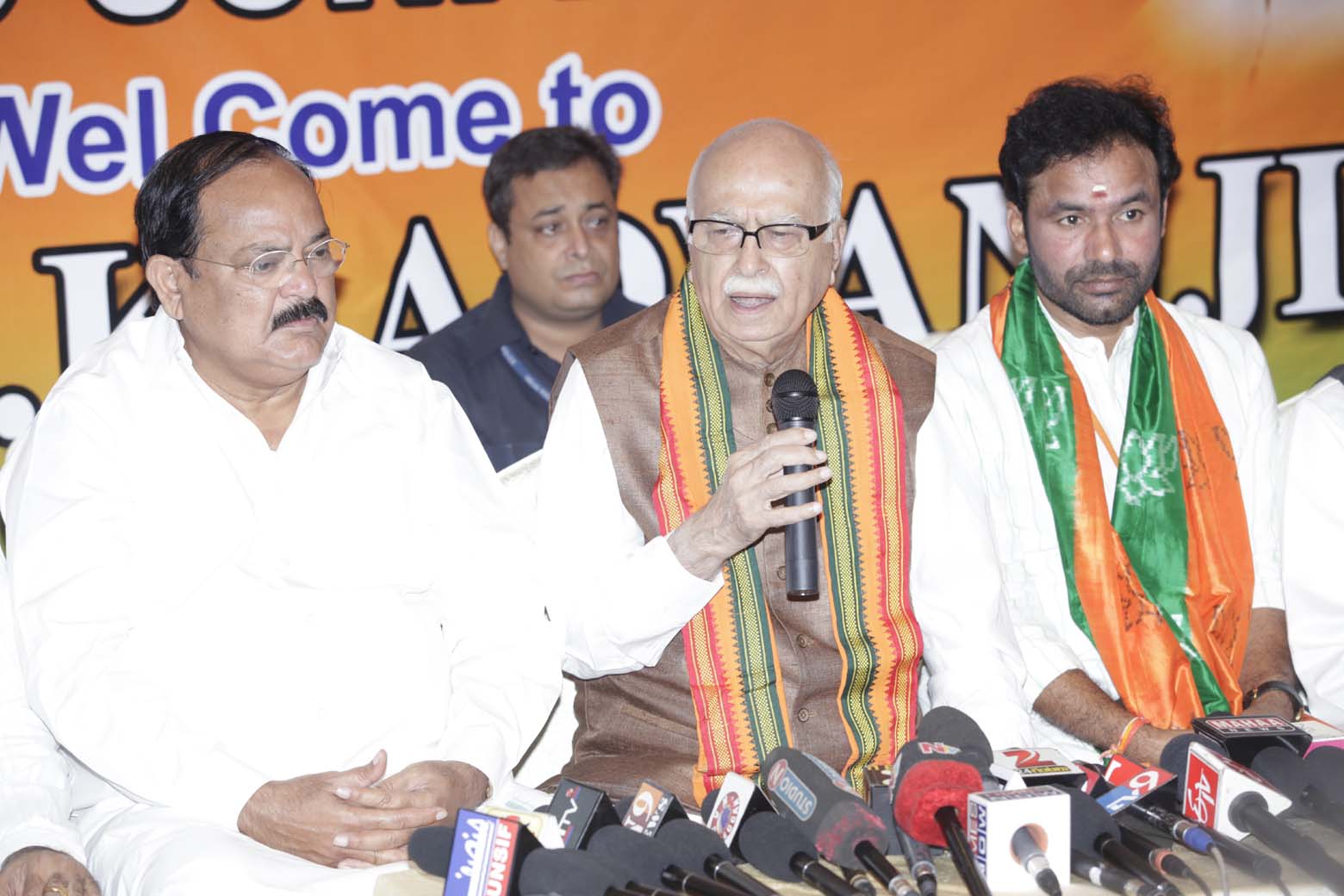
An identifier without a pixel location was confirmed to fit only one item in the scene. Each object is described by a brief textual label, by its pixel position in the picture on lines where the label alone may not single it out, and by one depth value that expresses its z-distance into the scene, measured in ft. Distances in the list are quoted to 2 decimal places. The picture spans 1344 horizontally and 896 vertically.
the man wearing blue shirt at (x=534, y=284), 16.21
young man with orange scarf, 11.98
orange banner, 15.69
